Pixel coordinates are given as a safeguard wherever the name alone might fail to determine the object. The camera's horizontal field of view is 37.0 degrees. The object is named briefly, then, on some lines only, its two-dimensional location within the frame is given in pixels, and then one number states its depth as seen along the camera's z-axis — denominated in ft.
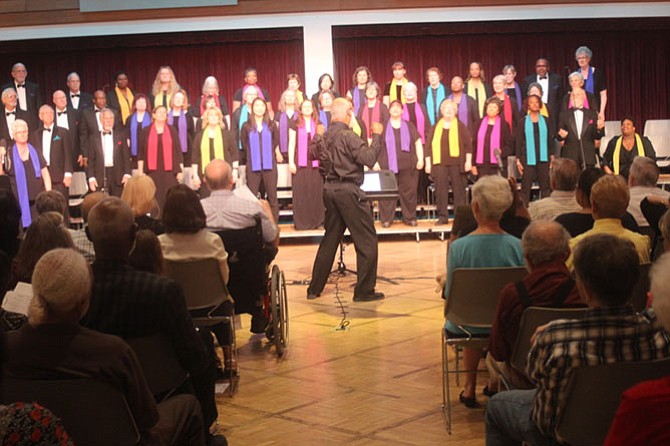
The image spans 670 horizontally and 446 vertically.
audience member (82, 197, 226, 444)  12.51
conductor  27.86
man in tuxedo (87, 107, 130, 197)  47.42
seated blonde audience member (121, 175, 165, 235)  19.01
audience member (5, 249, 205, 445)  9.96
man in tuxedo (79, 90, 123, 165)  48.08
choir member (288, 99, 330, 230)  44.34
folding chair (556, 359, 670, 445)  9.82
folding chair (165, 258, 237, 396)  17.79
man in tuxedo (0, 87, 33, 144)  48.34
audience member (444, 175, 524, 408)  16.17
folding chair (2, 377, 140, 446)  9.74
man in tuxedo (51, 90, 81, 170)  48.48
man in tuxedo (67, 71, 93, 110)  52.26
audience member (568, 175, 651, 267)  16.35
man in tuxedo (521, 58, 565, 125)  50.39
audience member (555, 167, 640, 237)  18.07
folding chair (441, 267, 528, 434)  15.34
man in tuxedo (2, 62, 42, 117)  51.62
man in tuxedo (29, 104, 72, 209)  46.50
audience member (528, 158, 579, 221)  20.34
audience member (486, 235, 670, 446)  10.11
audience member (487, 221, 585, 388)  13.10
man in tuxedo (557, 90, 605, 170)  46.42
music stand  30.71
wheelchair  19.90
